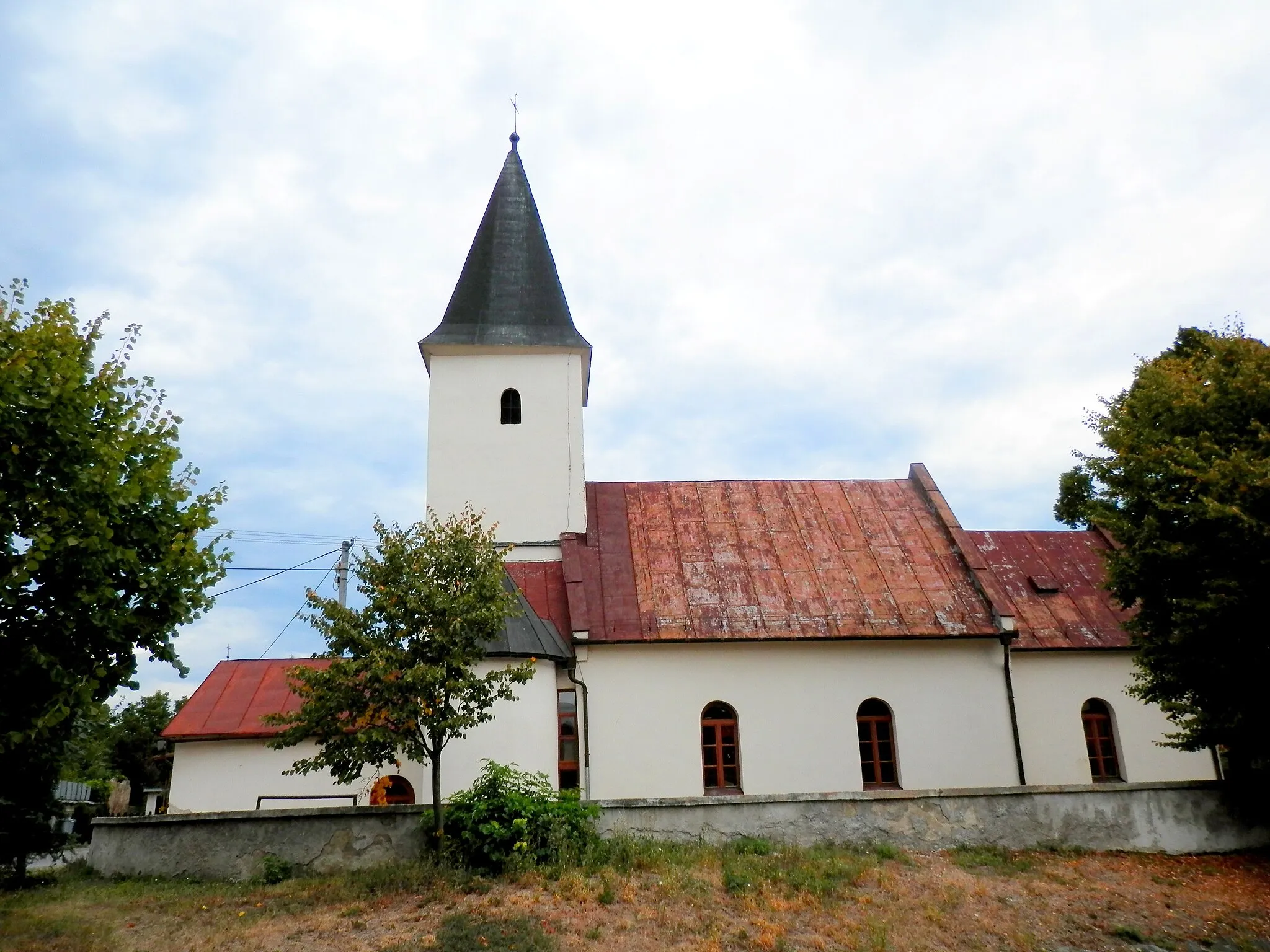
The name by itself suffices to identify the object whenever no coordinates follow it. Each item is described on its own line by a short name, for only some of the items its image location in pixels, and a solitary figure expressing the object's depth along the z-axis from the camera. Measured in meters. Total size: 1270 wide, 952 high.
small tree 13.25
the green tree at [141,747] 36.56
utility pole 28.30
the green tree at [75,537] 9.05
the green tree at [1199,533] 13.64
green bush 12.95
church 18.41
